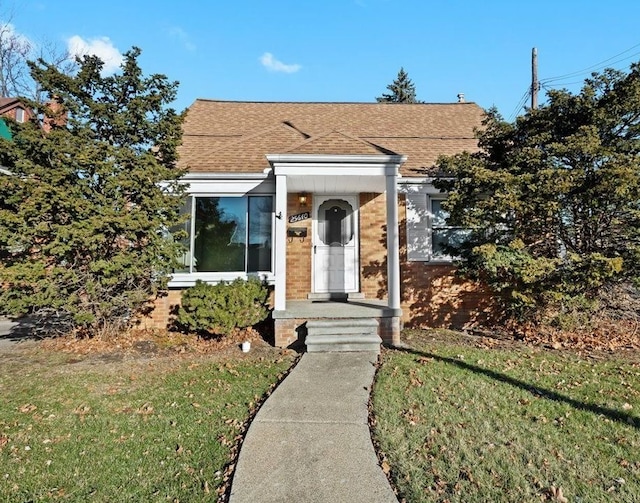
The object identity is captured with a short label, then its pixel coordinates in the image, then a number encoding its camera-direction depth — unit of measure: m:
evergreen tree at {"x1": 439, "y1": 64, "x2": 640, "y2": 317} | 6.39
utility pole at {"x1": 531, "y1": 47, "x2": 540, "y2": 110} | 12.85
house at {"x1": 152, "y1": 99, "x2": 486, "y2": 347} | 7.17
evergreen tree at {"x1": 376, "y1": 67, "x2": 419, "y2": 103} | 34.78
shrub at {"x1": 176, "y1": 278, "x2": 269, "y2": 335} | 6.56
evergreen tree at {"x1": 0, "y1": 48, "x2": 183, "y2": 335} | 6.14
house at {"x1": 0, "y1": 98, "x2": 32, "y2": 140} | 13.65
